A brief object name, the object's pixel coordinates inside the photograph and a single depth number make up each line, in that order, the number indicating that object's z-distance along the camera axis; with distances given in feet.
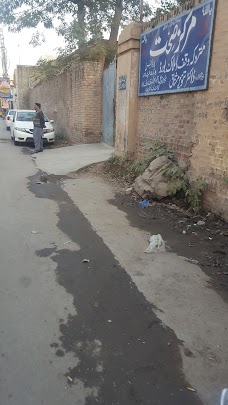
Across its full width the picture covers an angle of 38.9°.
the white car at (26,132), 46.55
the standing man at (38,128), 39.28
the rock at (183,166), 19.79
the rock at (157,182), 19.53
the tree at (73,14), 50.24
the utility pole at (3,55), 113.91
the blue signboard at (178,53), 17.30
